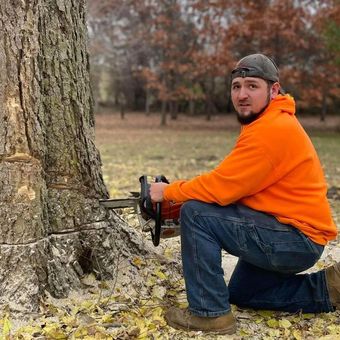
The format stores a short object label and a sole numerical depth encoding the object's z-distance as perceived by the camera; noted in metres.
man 2.88
